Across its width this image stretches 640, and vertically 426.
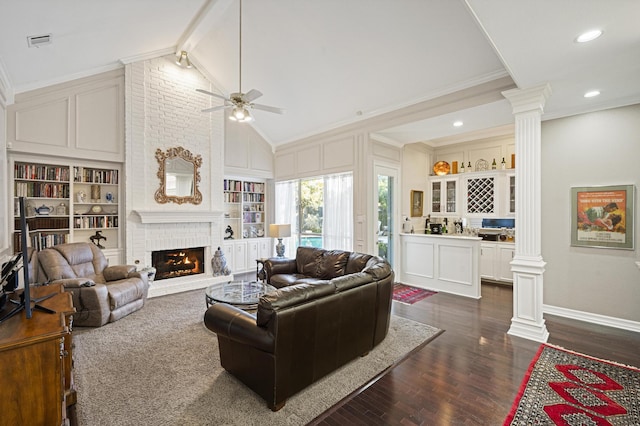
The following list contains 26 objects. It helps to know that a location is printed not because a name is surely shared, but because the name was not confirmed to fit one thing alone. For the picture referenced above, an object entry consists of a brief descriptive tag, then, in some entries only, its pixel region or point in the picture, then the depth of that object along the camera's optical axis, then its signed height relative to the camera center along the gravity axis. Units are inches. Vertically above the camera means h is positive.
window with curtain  234.8 +1.9
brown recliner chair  145.6 -36.5
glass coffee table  138.1 -40.7
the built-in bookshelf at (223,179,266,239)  277.6 +5.6
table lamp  232.7 -15.3
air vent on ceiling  135.9 +81.0
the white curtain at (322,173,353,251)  231.9 +0.3
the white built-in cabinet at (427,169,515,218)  234.7 +14.7
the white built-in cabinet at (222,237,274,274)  261.9 -36.0
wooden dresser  60.1 -33.1
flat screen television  71.8 -17.9
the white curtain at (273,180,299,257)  277.9 +3.5
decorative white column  137.6 -3.2
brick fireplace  206.1 +40.3
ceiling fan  139.4 +51.9
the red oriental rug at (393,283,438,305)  193.2 -56.5
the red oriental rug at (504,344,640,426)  84.2 -58.1
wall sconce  218.2 +114.0
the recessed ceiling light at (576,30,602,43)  95.0 +57.0
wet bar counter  198.8 -36.7
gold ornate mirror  218.5 +28.4
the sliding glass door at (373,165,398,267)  225.6 +0.1
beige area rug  85.0 -57.2
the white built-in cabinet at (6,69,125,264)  175.9 +36.0
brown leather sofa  85.5 -38.0
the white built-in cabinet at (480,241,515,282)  229.1 -38.4
